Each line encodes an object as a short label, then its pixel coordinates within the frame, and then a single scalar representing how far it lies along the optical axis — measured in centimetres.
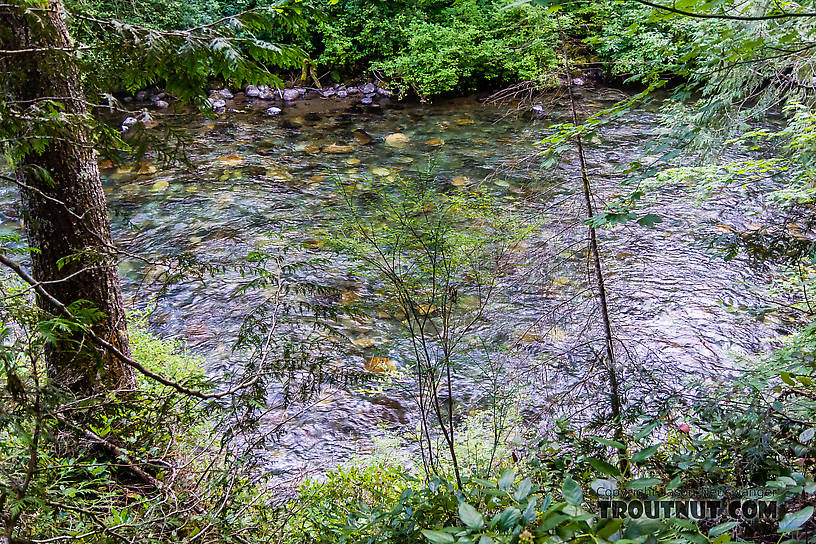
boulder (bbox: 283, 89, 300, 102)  1211
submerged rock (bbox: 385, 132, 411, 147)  941
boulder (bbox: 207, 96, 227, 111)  1132
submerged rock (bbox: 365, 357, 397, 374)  465
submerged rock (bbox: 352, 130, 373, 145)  963
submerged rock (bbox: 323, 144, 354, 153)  923
